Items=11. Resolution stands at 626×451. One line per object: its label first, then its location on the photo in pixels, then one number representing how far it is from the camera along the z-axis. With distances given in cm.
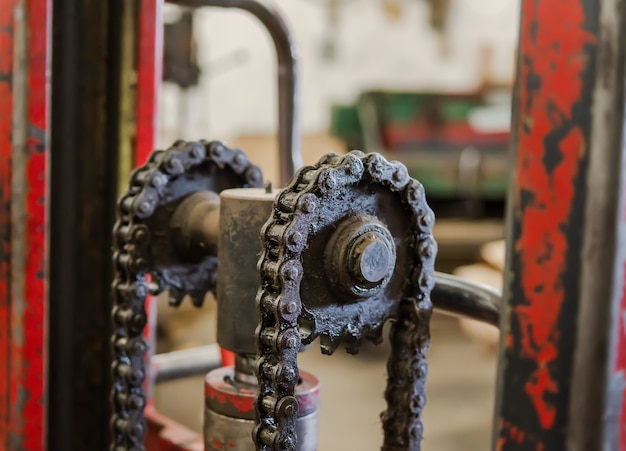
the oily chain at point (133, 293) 134
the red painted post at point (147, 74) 165
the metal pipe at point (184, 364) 189
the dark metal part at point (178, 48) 299
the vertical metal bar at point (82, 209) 169
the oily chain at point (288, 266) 103
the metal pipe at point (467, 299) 127
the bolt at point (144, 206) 133
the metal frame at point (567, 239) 74
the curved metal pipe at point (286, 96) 176
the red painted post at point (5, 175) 145
